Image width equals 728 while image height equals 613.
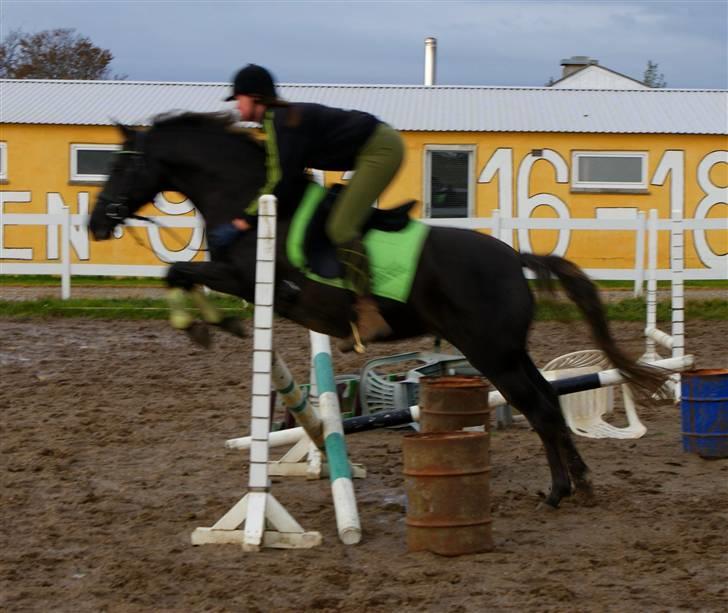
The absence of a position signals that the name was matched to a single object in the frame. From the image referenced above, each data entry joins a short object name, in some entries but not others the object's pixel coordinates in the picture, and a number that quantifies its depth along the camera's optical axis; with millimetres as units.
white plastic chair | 15458
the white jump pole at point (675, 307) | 16071
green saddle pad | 10965
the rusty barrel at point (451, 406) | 12199
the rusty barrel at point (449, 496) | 9837
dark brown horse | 11110
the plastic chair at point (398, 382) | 15281
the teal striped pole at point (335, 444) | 10344
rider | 10811
